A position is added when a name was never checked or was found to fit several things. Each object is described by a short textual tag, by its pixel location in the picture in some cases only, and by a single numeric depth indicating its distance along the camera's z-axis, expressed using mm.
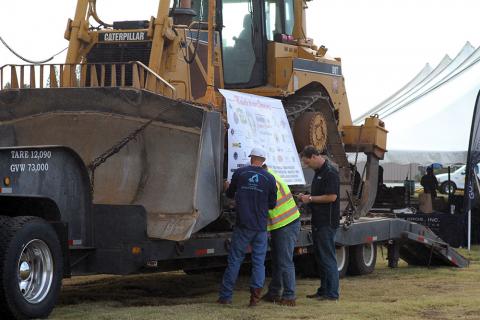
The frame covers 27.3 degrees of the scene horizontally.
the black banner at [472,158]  18906
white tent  21719
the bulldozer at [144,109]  10391
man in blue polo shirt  10352
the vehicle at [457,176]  31992
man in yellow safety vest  10703
